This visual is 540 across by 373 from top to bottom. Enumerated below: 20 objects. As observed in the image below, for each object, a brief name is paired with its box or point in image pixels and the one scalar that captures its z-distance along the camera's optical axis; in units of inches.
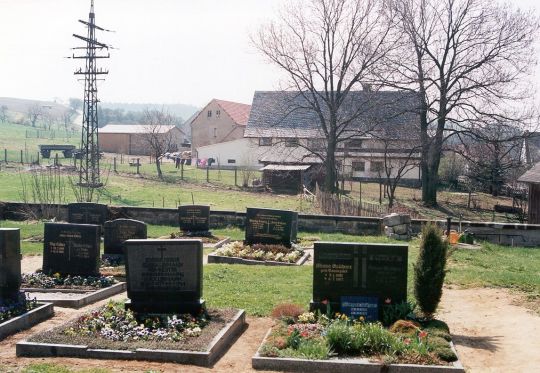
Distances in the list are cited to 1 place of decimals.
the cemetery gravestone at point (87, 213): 917.8
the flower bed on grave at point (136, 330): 397.4
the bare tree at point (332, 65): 1596.9
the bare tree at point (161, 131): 2167.8
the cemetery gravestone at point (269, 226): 818.2
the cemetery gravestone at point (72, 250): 609.9
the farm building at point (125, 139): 3029.0
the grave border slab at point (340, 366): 363.9
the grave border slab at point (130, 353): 378.9
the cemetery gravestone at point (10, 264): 481.4
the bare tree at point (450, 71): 1478.8
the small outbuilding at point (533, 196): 1179.3
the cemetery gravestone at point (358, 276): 461.7
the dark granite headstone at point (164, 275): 465.1
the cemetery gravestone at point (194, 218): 949.2
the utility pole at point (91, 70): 1653.5
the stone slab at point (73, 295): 526.0
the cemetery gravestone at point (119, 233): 749.9
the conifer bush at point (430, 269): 450.0
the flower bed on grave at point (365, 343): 378.3
